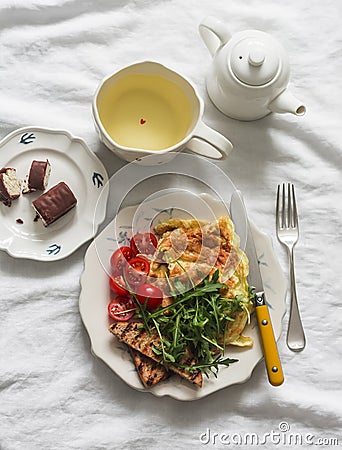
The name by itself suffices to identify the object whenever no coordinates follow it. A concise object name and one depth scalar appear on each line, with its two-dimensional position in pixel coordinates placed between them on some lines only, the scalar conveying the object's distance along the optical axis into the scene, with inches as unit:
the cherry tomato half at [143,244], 56.6
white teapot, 53.2
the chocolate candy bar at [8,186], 55.3
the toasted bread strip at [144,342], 53.4
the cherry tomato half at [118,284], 54.7
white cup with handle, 54.5
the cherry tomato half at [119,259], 55.2
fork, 57.5
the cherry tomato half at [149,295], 54.3
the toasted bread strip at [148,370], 53.4
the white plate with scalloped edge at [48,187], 56.0
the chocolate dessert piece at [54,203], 54.9
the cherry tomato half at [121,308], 54.6
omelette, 55.2
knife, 54.9
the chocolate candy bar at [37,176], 55.6
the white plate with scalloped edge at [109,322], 54.2
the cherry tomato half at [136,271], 55.0
